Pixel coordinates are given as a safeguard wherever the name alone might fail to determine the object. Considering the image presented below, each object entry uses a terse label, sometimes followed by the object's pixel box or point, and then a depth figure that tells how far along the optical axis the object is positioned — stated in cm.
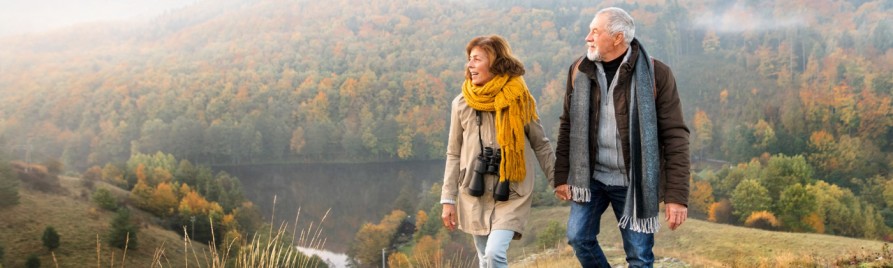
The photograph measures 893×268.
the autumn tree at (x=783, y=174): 5044
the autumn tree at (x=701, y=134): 5923
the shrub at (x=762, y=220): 4696
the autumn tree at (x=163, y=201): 4925
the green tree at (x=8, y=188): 4209
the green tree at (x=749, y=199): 4831
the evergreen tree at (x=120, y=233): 3978
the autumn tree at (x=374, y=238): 5025
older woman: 385
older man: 333
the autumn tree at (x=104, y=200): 4562
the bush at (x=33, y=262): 3654
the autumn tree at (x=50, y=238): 3775
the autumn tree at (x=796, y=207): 4628
